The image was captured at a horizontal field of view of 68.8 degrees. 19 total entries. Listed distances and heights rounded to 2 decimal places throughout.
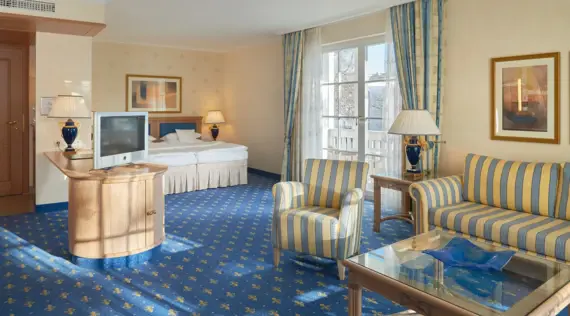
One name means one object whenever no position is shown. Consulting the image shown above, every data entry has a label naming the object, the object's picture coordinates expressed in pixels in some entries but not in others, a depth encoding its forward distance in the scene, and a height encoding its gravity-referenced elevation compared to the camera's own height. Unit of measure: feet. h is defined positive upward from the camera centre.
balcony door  18.11 +2.17
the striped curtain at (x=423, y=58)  15.84 +3.59
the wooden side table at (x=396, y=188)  14.17 -1.34
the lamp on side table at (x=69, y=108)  15.87 +1.56
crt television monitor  11.71 +0.32
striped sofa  10.08 -1.59
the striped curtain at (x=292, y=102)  23.15 +2.67
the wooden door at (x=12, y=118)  21.34 +1.58
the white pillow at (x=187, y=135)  28.08 +0.94
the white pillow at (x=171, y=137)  27.96 +0.80
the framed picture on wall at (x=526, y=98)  12.95 +1.69
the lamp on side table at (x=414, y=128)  13.85 +0.72
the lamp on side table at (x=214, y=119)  29.86 +2.14
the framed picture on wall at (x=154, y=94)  27.76 +3.78
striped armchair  10.82 -1.75
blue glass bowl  7.82 -2.10
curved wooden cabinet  11.50 -1.78
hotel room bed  21.85 -0.81
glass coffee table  6.48 -2.33
